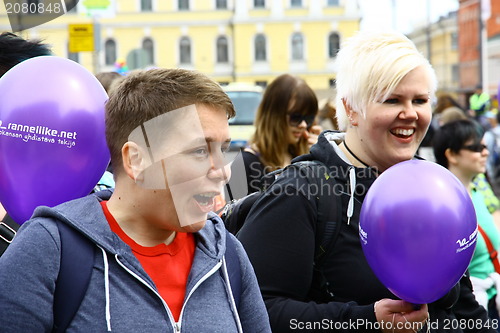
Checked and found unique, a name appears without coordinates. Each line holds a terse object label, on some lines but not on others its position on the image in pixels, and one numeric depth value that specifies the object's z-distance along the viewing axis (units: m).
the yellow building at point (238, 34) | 55.28
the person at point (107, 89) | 2.89
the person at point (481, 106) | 12.78
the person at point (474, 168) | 4.38
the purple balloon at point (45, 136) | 2.45
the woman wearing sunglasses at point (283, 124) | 4.94
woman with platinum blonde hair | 2.61
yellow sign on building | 9.74
